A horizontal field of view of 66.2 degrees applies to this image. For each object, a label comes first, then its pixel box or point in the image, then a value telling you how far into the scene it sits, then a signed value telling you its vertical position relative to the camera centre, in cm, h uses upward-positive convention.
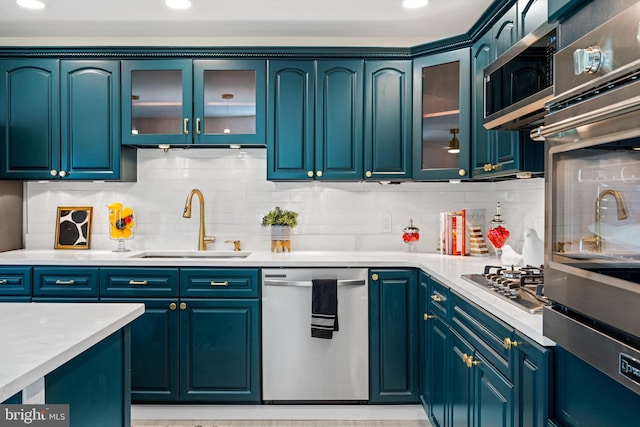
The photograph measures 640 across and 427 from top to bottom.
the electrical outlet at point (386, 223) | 359 -6
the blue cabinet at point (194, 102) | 326 +75
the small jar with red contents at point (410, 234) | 343 -13
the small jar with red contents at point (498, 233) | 292 -11
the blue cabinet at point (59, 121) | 330 +62
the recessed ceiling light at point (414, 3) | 287 +125
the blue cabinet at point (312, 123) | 326 +61
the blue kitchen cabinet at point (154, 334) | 298 -73
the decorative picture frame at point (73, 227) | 360 -10
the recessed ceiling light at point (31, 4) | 288 +124
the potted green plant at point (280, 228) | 337 -9
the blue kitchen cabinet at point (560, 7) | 109 +48
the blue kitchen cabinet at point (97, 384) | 125 -48
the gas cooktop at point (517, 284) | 169 -28
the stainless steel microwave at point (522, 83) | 164 +50
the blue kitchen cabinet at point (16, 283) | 301 -43
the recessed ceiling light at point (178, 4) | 287 +124
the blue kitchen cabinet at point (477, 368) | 140 -56
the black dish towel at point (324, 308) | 294 -56
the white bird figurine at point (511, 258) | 253 -22
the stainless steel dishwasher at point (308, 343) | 298 -78
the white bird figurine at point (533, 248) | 244 -17
